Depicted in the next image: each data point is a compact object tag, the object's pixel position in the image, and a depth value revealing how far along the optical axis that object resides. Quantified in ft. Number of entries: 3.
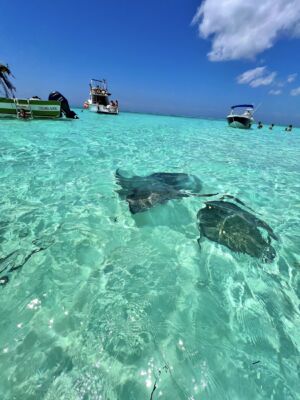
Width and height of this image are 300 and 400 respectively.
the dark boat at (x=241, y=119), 108.92
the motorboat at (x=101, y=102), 122.52
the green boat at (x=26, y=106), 63.57
